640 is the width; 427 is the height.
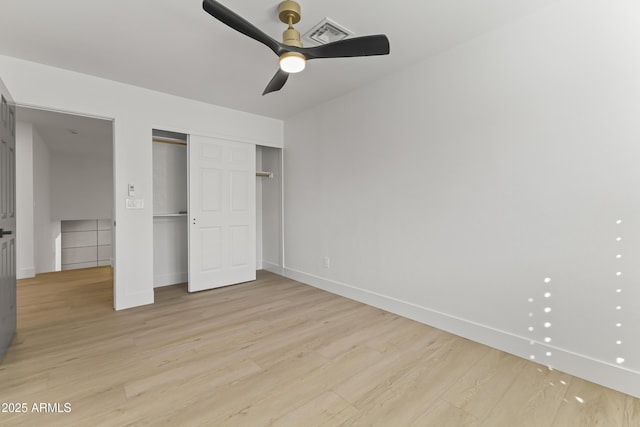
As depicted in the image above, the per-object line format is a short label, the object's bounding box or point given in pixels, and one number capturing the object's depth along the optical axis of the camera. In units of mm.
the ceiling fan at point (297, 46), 1808
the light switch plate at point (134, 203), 3301
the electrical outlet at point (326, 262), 3884
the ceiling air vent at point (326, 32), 2196
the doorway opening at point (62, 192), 4473
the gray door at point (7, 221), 2143
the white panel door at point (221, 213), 3836
